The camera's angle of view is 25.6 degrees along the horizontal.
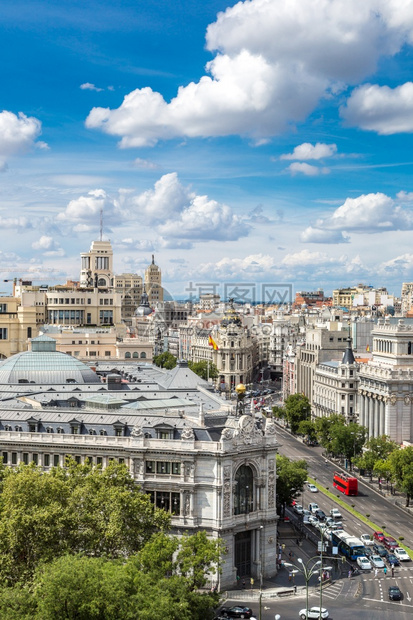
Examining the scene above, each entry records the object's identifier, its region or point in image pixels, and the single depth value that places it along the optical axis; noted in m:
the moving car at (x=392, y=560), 117.56
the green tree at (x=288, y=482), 133.25
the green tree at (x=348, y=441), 179.25
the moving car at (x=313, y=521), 134.38
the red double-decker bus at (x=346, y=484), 156.38
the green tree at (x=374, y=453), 165.50
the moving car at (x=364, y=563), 116.75
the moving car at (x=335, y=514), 138.25
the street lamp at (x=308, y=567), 113.07
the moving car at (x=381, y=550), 121.75
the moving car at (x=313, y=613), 96.12
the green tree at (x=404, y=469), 143.88
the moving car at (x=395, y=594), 105.12
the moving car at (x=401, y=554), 120.44
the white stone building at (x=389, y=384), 180.75
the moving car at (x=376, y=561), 116.94
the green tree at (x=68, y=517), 88.81
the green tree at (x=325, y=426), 193.75
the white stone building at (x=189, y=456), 106.19
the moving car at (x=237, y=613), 96.81
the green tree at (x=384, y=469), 155.12
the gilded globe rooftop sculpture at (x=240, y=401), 112.69
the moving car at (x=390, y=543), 124.81
